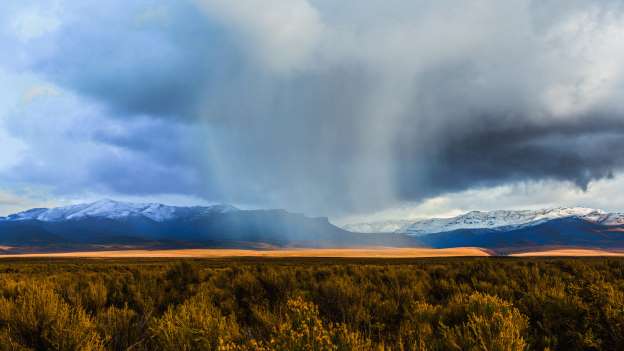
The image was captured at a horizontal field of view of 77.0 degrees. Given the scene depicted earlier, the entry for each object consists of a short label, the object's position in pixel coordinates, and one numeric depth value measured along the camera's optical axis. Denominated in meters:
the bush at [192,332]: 5.20
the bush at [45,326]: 5.57
